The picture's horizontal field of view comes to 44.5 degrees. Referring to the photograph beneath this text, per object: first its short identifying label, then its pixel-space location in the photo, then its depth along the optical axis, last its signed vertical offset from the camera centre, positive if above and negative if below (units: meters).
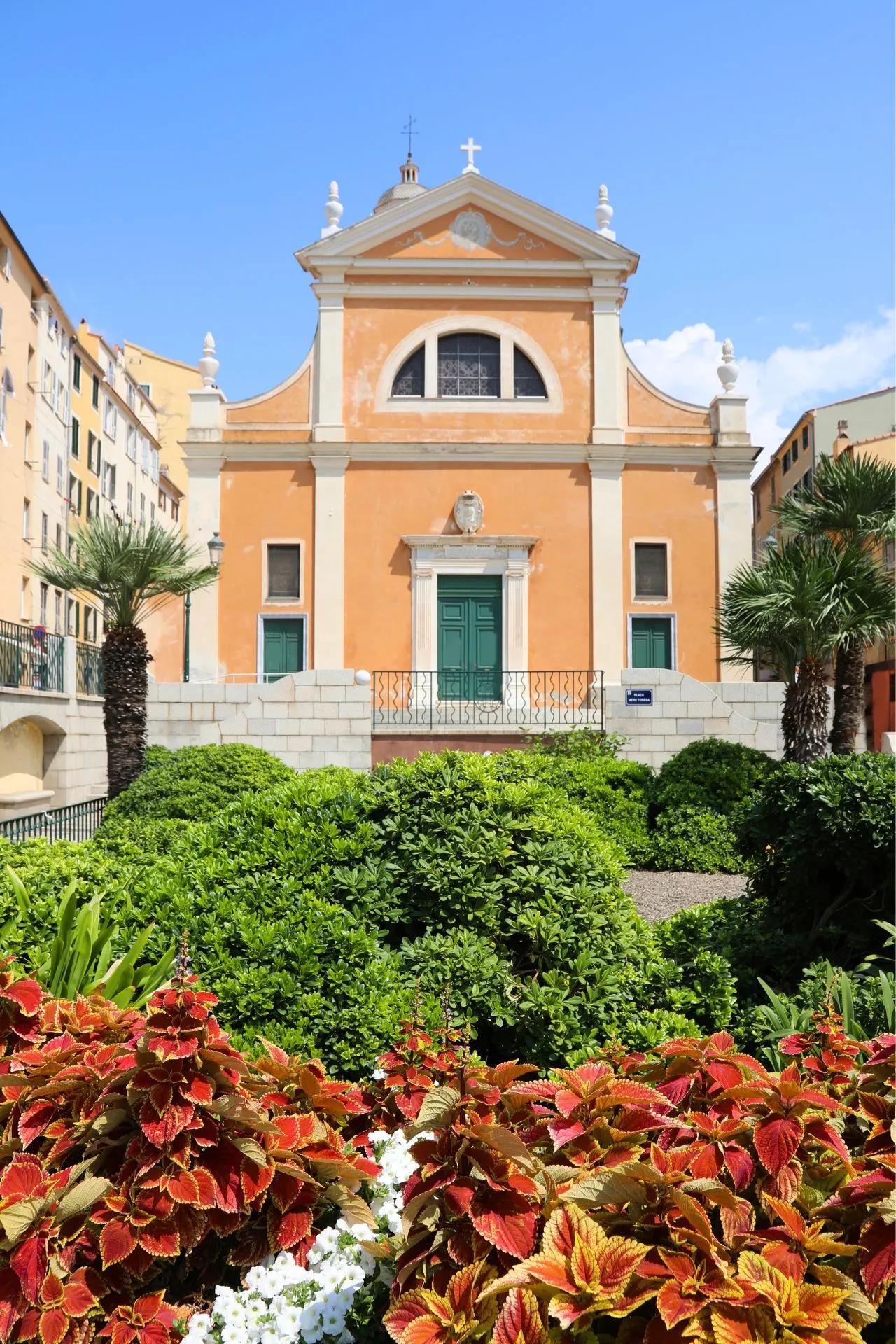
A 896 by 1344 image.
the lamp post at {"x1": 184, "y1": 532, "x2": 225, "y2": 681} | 21.30 +2.85
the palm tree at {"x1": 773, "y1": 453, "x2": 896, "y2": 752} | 16.66 +2.70
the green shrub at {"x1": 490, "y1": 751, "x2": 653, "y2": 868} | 12.95 -1.27
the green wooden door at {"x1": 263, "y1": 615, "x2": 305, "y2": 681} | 24.23 +1.03
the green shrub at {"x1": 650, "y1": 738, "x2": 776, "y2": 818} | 14.23 -1.15
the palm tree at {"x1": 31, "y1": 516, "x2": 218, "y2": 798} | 16.55 +1.65
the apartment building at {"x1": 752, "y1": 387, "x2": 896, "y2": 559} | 39.78 +10.13
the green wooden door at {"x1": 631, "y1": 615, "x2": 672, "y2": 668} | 24.47 +1.14
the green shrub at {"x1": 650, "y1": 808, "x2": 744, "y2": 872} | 12.63 -1.80
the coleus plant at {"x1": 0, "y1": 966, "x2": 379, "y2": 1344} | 2.62 -1.23
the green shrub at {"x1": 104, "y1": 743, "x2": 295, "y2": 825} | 13.23 -1.15
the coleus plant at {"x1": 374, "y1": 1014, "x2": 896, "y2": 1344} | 2.10 -1.11
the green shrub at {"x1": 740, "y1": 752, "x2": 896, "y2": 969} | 6.19 -0.93
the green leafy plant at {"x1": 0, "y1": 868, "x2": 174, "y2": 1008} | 4.69 -1.21
